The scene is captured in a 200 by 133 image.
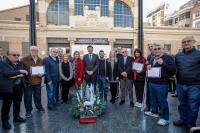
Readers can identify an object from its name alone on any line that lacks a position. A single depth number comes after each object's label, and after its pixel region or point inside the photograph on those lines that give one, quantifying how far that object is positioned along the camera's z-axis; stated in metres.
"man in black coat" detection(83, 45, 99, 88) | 5.18
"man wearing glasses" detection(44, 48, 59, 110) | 4.58
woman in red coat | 5.39
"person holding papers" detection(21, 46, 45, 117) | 4.09
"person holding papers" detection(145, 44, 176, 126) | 3.41
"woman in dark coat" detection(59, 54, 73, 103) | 5.00
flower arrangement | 3.77
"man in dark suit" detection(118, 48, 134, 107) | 4.76
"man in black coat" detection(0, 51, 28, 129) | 3.28
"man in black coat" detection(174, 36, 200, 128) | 3.16
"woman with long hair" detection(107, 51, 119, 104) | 5.02
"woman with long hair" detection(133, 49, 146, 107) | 4.45
